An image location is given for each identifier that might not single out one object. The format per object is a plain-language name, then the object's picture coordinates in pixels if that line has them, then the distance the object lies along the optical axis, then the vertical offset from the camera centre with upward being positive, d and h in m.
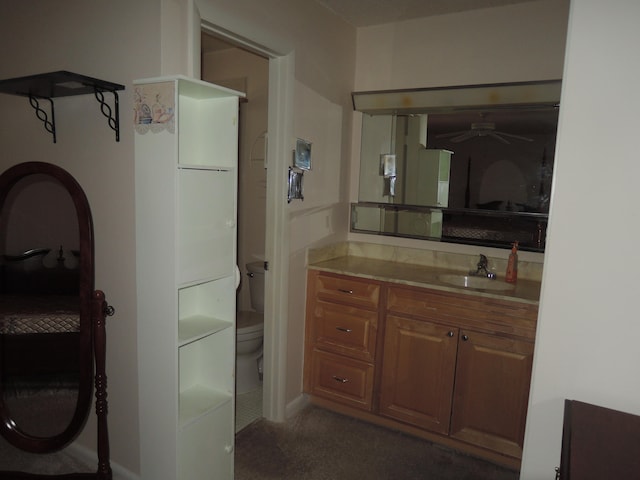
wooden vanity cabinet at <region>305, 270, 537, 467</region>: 2.26 -0.95
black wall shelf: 1.64 +0.31
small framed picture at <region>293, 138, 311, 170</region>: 2.55 +0.13
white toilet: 2.98 -1.08
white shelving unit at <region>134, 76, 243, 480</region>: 1.61 -0.37
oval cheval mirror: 1.91 -0.64
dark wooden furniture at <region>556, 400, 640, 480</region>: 0.97 -0.58
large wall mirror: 2.62 +0.14
